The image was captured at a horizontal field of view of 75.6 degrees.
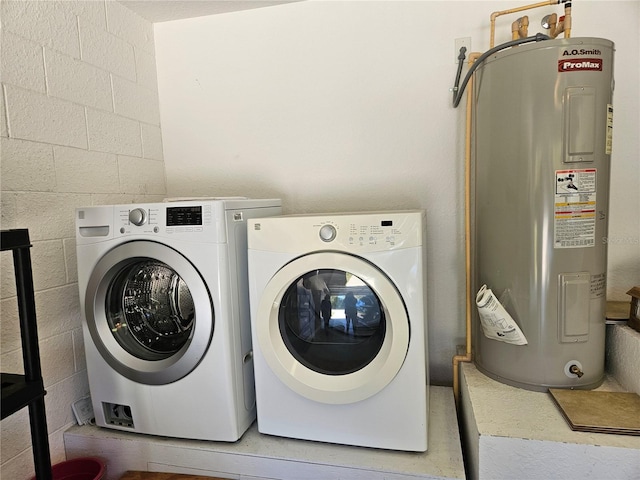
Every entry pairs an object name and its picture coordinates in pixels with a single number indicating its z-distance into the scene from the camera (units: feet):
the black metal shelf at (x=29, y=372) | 3.72
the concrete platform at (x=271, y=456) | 4.50
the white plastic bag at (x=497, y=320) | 4.83
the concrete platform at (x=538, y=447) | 3.79
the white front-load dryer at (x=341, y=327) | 4.50
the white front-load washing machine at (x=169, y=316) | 4.82
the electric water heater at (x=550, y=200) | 4.48
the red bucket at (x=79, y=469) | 5.04
